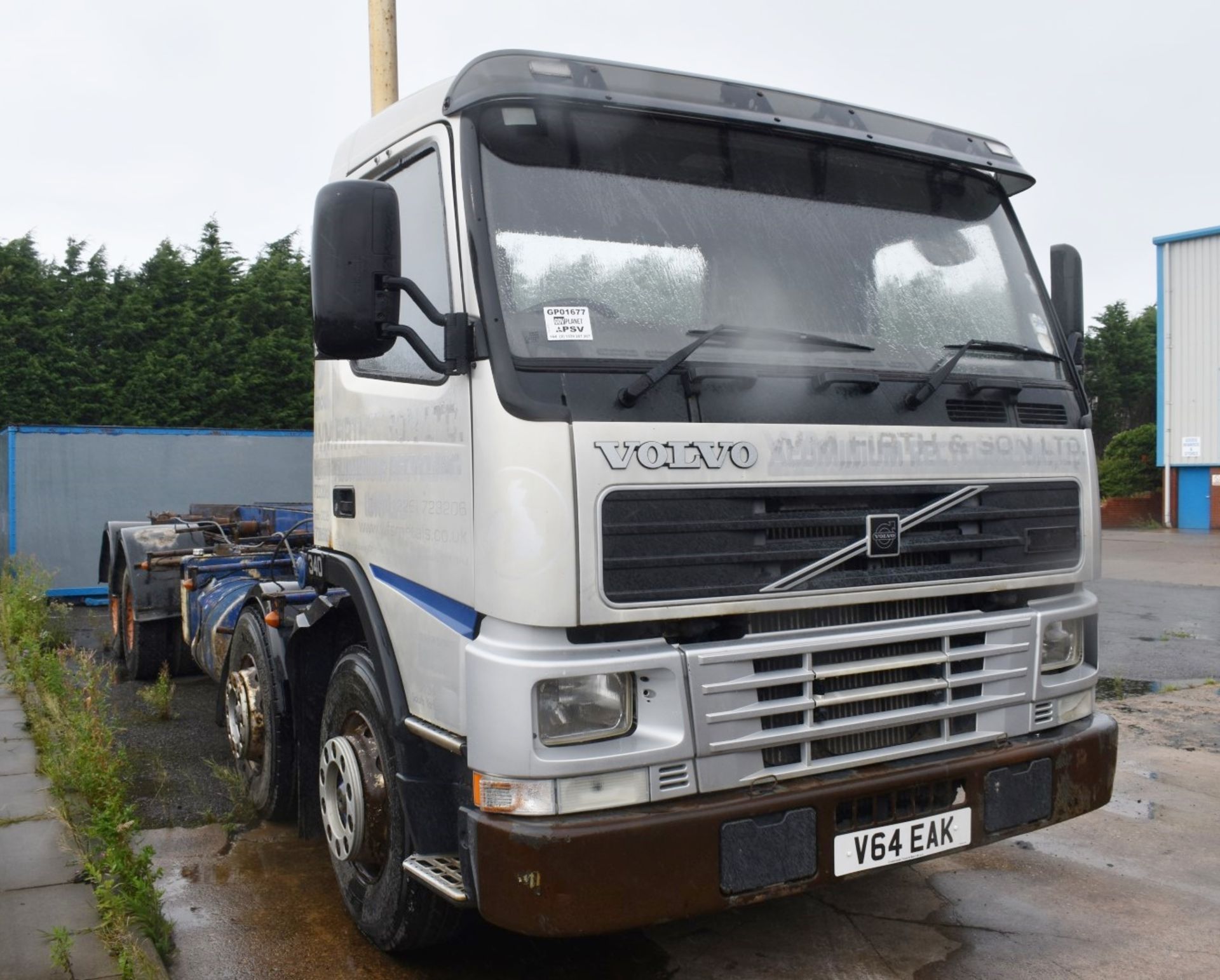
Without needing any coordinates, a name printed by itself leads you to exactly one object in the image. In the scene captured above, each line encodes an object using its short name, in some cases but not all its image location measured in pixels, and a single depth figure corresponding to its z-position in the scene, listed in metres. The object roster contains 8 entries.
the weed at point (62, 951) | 3.38
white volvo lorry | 2.85
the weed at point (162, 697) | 6.98
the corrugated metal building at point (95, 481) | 12.62
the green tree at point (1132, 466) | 28.61
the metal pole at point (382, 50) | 8.42
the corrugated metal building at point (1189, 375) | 24.98
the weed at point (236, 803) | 4.96
